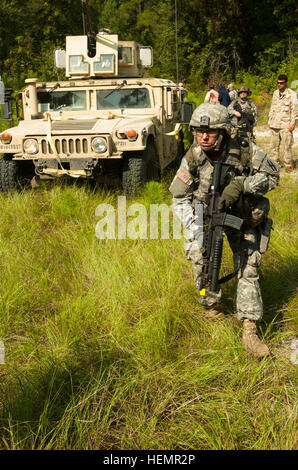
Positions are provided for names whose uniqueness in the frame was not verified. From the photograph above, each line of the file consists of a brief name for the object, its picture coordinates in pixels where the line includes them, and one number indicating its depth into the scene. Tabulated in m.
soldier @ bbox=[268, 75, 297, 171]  7.60
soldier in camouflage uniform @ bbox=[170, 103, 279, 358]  2.77
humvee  5.44
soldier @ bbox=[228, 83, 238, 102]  10.85
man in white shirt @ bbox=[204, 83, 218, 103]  10.56
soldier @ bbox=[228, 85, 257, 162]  7.57
